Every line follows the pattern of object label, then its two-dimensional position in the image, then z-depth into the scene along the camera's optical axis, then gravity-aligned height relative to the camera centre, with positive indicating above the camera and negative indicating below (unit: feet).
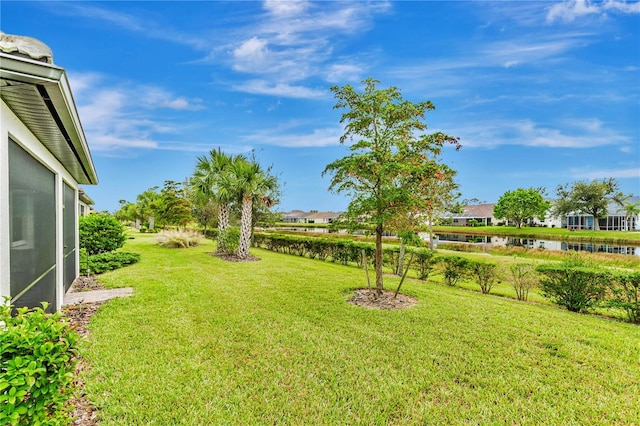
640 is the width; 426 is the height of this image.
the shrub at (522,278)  25.02 -5.81
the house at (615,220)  135.64 -3.91
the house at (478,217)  199.31 -3.21
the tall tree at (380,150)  20.88 +4.64
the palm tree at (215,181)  49.75 +5.93
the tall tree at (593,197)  128.98 +6.73
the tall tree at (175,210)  88.94 +0.93
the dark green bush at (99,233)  39.55 -2.81
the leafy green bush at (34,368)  5.73 -3.17
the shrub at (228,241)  48.62 -4.78
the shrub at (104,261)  32.42 -5.81
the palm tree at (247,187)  43.09 +3.95
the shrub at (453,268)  29.75 -5.79
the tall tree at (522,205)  151.74 +3.80
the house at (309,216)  275.14 -3.27
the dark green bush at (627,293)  19.81 -5.62
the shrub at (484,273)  27.89 -5.88
